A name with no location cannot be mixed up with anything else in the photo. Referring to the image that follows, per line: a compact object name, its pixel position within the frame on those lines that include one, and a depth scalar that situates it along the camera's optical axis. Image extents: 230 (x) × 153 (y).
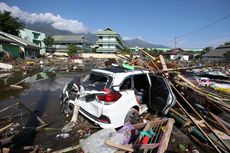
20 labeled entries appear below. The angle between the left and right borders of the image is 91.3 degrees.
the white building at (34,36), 38.66
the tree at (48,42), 40.48
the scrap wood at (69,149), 2.61
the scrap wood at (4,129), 3.11
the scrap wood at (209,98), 3.92
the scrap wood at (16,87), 7.25
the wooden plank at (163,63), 4.26
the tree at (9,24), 29.06
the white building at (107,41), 44.18
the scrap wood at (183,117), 3.63
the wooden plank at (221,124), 3.29
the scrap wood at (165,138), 2.57
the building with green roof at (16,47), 20.09
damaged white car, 3.01
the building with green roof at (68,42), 47.33
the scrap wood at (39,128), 3.33
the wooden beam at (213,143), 2.67
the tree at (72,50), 35.26
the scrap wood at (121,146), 2.47
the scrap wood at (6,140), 2.69
